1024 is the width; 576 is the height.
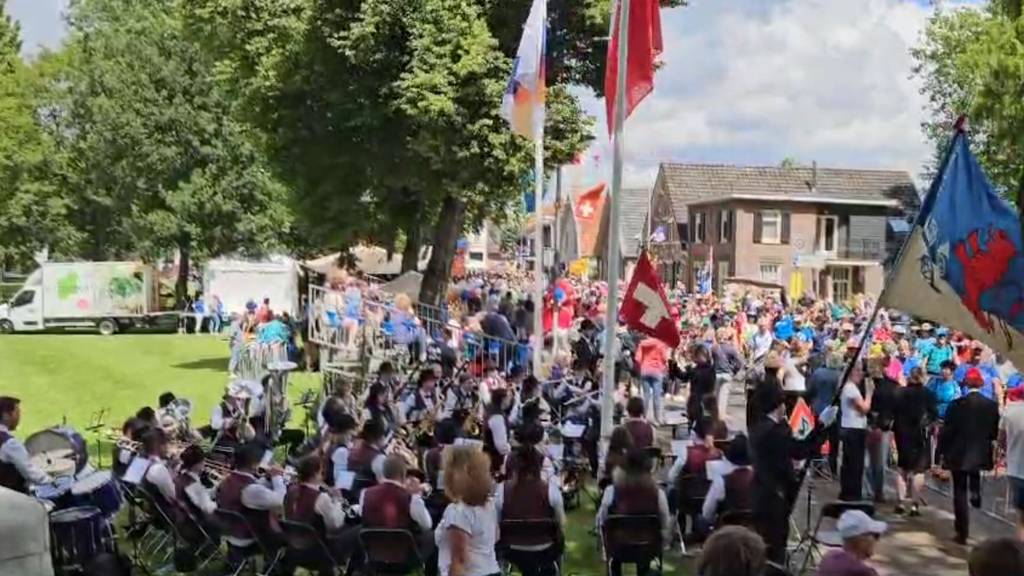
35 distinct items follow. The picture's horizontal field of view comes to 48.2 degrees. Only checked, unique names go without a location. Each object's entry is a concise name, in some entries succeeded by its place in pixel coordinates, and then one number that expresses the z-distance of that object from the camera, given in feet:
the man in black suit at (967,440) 37.88
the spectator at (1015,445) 33.32
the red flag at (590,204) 91.61
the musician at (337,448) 35.04
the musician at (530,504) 27.02
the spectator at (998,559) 16.31
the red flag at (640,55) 40.11
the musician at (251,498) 30.19
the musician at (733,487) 30.83
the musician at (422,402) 48.11
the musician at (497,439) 39.96
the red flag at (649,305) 38.83
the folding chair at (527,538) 26.94
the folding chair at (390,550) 27.20
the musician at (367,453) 33.68
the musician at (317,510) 29.09
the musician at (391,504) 27.25
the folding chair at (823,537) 27.66
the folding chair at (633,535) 28.66
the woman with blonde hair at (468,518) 22.75
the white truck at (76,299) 140.05
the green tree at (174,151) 154.20
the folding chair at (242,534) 30.27
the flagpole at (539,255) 56.18
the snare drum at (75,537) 28.12
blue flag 26.40
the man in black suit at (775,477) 28.76
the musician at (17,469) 30.89
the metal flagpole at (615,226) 39.45
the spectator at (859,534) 20.11
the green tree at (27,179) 173.99
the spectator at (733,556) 15.62
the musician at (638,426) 37.14
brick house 200.75
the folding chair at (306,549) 28.84
